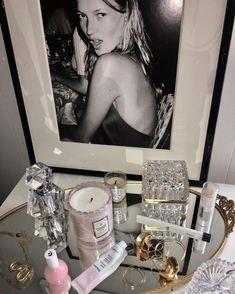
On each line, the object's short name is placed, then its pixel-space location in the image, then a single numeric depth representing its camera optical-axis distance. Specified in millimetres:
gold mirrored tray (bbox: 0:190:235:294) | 593
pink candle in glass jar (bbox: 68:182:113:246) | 588
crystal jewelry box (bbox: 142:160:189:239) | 649
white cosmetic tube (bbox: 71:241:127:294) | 579
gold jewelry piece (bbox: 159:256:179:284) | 589
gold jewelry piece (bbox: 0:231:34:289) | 613
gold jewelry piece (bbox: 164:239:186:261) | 655
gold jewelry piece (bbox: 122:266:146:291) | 594
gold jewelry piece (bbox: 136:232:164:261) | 645
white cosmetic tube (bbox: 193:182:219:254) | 629
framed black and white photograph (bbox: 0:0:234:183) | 569
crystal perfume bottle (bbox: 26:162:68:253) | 612
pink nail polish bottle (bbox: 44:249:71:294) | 526
